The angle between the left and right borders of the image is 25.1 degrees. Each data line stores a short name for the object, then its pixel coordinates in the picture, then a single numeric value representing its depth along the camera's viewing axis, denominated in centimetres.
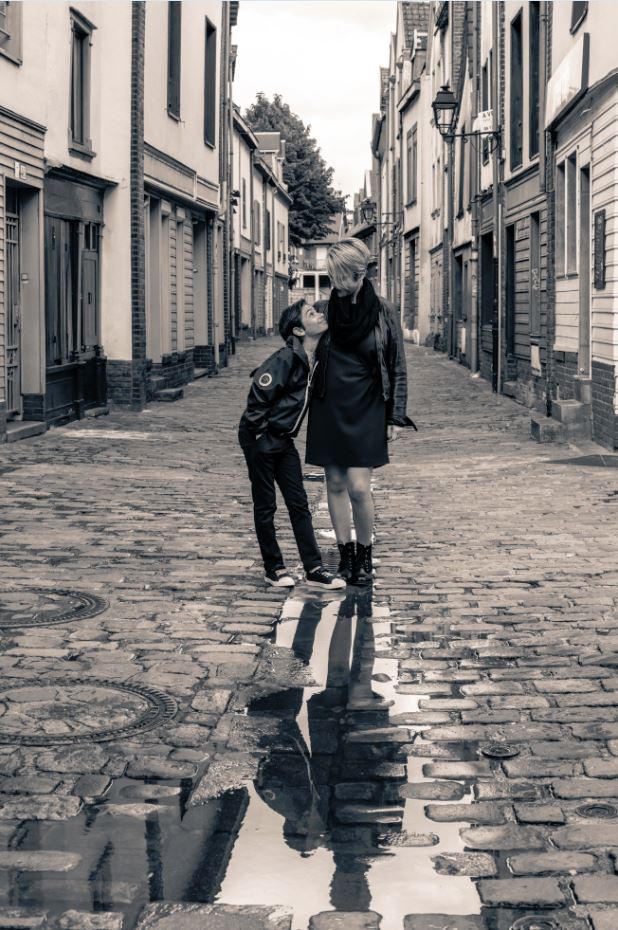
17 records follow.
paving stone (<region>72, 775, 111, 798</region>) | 407
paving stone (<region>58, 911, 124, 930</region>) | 311
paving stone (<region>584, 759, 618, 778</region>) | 423
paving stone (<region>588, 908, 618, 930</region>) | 311
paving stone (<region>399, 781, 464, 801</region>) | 406
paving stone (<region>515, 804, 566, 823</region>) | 384
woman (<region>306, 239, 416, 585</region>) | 718
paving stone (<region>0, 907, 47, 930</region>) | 311
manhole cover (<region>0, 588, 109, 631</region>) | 645
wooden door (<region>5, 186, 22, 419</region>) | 1561
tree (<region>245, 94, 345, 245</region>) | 8525
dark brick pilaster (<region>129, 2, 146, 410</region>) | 1977
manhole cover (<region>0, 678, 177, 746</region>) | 467
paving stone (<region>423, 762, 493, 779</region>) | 426
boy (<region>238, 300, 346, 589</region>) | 734
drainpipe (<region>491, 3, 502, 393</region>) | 2320
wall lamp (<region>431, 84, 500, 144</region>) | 2456
